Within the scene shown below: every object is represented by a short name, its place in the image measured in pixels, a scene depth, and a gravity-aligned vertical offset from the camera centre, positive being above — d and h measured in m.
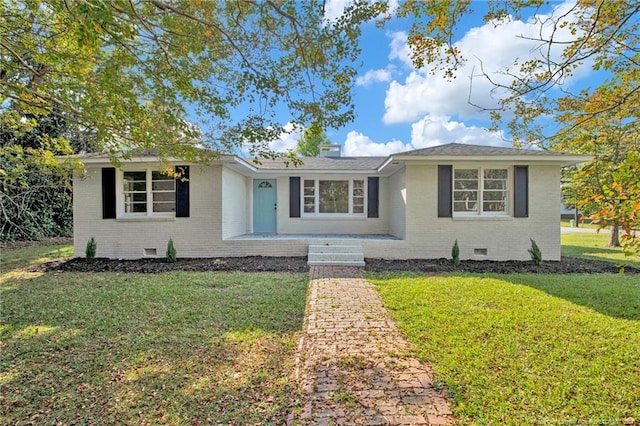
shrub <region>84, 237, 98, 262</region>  9.39 -1.20
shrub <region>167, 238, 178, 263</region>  9.38 -1.28
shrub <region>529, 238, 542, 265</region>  9.03 -1.21
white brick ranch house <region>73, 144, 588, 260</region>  9.50 +0.10
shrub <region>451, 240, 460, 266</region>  9.02 -1.24
